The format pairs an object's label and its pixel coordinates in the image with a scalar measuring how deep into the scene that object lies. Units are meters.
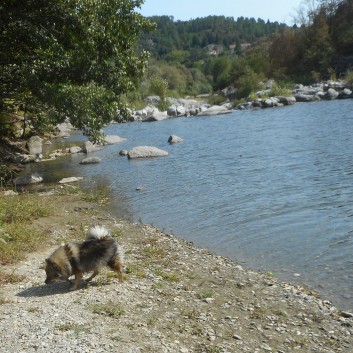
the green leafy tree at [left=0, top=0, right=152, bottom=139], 18.08
